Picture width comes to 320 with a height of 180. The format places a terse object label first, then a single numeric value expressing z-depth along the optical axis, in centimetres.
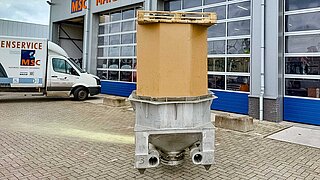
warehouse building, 783
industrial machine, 328
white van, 1116
